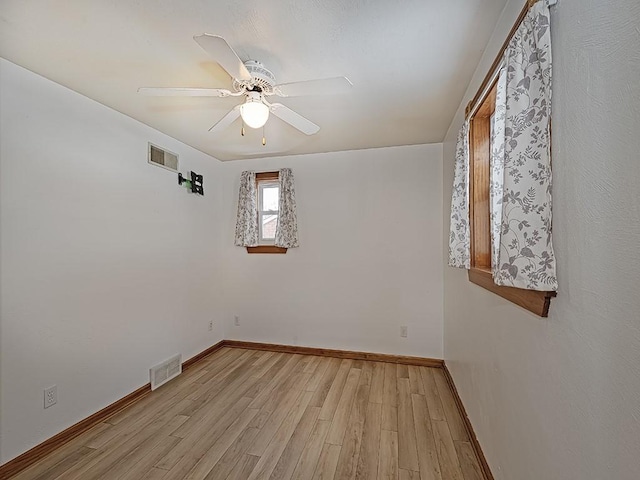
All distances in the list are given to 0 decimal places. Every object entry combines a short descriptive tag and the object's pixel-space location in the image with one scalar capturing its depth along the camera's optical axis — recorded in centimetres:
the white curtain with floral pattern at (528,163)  94
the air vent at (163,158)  273
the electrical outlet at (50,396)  189
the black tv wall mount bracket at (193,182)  311
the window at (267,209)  367
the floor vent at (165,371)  268
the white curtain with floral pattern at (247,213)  360
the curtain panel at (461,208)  194
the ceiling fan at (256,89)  148
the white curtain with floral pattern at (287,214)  345
